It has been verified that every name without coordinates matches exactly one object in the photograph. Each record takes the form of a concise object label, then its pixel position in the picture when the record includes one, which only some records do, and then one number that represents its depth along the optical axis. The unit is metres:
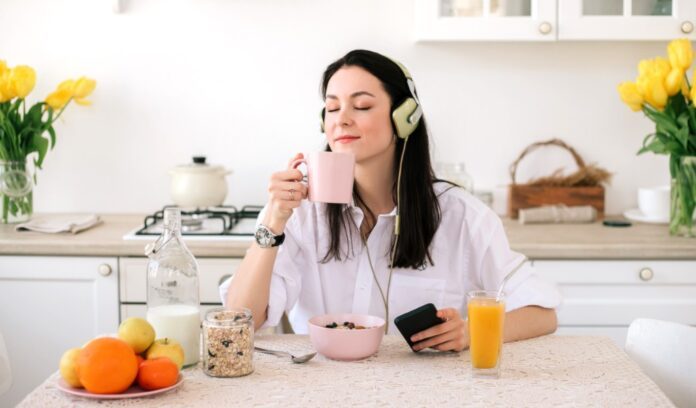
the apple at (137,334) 1.32
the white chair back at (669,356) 1.58
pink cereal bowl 1.44
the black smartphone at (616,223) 2.94
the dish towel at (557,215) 2.97
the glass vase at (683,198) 2.73
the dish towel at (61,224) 2.74
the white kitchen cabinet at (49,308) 2.61
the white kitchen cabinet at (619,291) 2.59
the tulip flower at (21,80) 2.77
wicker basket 3.07
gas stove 2.66
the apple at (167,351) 1.33
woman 1.84
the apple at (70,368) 1.27
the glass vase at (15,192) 2.83
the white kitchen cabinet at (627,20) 2.84
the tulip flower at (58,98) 2.93
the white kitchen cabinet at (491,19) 2.83
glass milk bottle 1.43
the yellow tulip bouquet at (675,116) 2.70
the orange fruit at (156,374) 1.27
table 1.26
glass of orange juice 1.37
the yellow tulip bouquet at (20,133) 2.79
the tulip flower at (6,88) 2.76
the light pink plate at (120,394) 1.25
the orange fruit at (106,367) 1.24
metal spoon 1.44
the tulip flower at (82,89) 3.00
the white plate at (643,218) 2.99
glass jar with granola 1.36
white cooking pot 2.85
